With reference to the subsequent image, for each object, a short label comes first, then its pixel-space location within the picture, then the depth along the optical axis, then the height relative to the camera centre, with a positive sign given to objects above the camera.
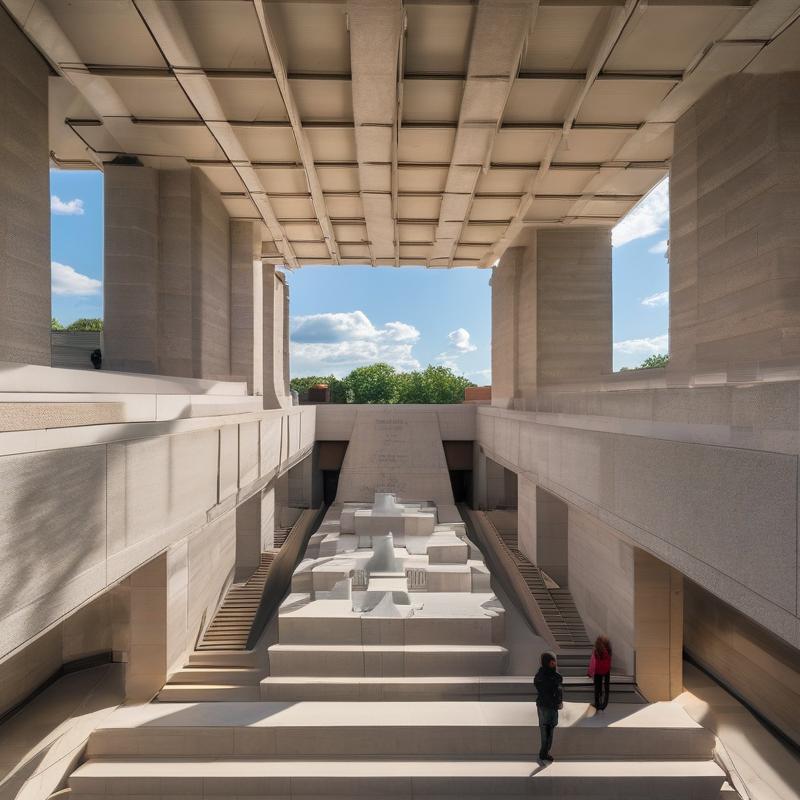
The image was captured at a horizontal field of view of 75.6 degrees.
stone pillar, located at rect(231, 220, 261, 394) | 18.02 +3.63
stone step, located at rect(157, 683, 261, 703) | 10.79 -6.25
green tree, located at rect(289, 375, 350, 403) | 95.56 +3.02
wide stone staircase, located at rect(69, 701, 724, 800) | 8.54 -6.24
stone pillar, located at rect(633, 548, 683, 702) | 11.12 -4.91
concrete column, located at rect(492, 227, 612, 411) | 18.92 +3.55
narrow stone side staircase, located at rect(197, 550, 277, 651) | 13.62 -6.35
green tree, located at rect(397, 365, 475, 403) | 90.31 +2.61
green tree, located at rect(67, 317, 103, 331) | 62.00 +9.18
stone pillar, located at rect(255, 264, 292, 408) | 21.97 +2.63
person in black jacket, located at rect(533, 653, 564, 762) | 8.55 -4.88
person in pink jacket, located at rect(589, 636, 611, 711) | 9.96 -5.20
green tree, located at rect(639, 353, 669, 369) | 87.50 +7.26
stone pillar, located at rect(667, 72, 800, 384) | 8.71 +3.31
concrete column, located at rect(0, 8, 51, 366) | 7.87 +3.12
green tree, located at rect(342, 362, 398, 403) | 94.38 +2.84
